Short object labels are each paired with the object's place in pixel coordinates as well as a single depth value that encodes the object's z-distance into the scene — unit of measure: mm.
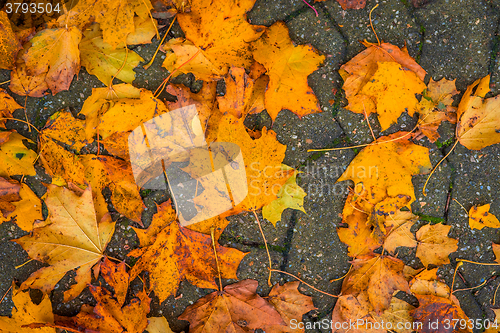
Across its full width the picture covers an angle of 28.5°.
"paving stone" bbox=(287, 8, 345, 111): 983
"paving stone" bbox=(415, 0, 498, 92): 984
